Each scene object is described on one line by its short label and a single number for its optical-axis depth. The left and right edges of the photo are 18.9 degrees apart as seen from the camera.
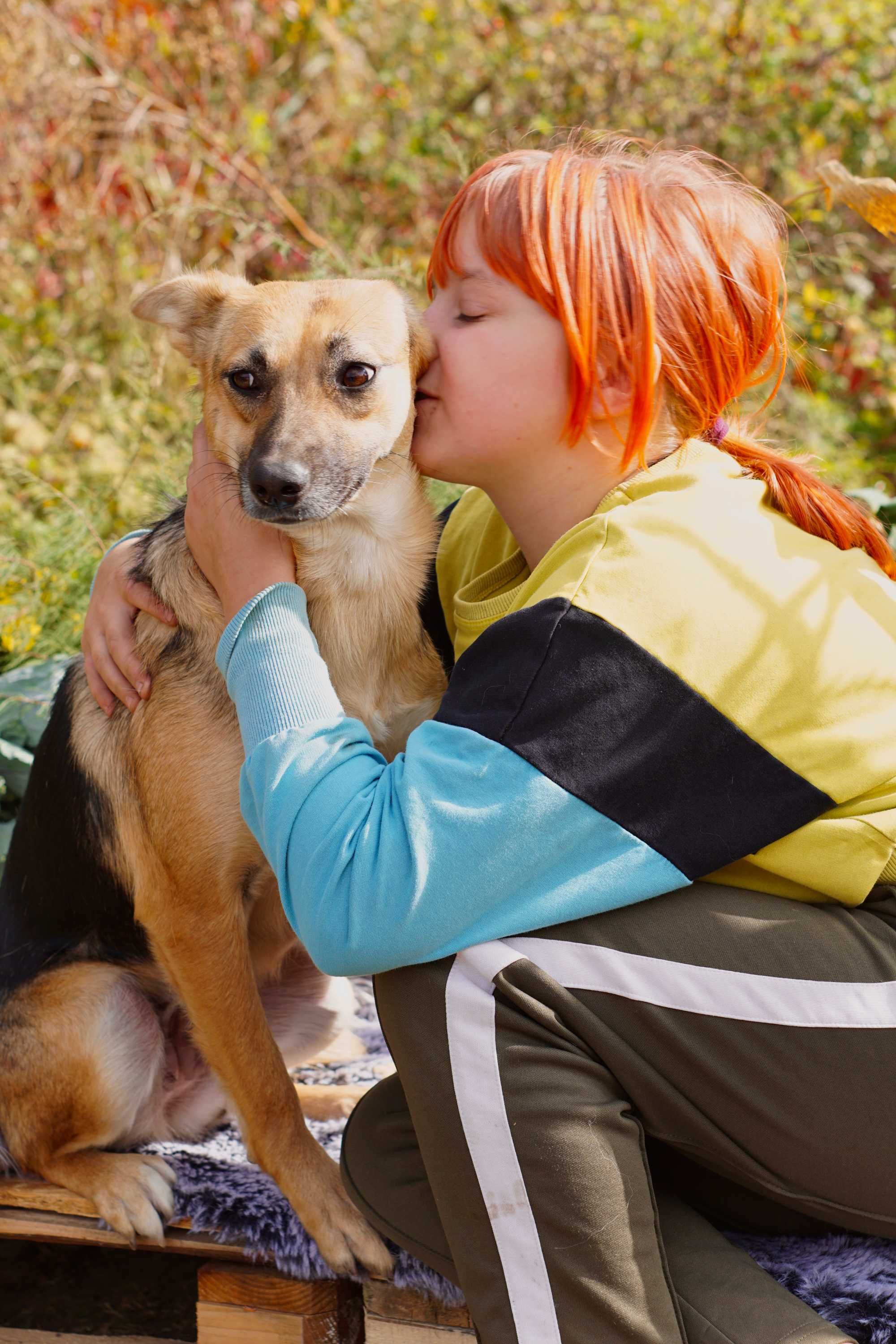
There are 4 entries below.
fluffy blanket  1.45
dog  1.56
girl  1.41
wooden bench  1.53
